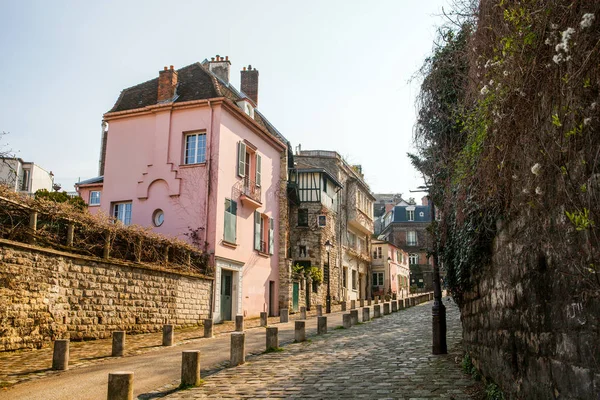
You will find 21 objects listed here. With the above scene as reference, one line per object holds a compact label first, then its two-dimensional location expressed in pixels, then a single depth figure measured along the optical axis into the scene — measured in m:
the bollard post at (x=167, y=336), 13.27
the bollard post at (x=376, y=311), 20.91
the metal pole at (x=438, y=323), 9.95
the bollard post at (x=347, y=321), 16.62
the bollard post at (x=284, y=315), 19.95
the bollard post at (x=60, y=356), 9.69
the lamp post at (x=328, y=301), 26.50
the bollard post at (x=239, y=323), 16.09
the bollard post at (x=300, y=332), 13.02
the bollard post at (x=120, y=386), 6.38
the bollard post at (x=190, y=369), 7.96
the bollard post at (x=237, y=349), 9.79
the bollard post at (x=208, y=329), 15.15
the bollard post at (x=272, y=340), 11.54
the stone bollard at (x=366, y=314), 18.98
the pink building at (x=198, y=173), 21.58
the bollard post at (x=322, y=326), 14.80
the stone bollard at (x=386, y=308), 22.52
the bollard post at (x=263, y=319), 18.80
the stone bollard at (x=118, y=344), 11.46
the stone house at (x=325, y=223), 32.35
